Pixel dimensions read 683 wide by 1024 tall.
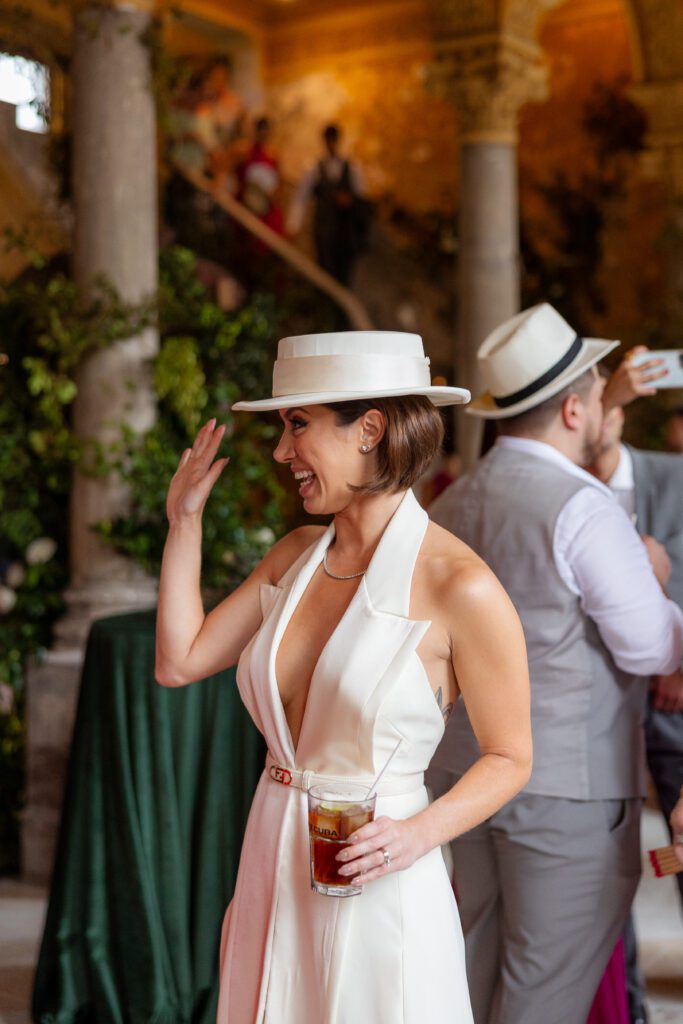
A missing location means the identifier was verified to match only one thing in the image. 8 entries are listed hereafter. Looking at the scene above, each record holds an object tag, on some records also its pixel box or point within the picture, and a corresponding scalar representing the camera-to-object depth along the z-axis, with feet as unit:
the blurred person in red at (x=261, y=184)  36.47
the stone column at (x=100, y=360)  16.58
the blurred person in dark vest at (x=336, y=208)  37.27
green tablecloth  11.64
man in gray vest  8.21
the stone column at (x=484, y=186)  24.70
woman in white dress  5.90
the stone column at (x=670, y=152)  27.61
